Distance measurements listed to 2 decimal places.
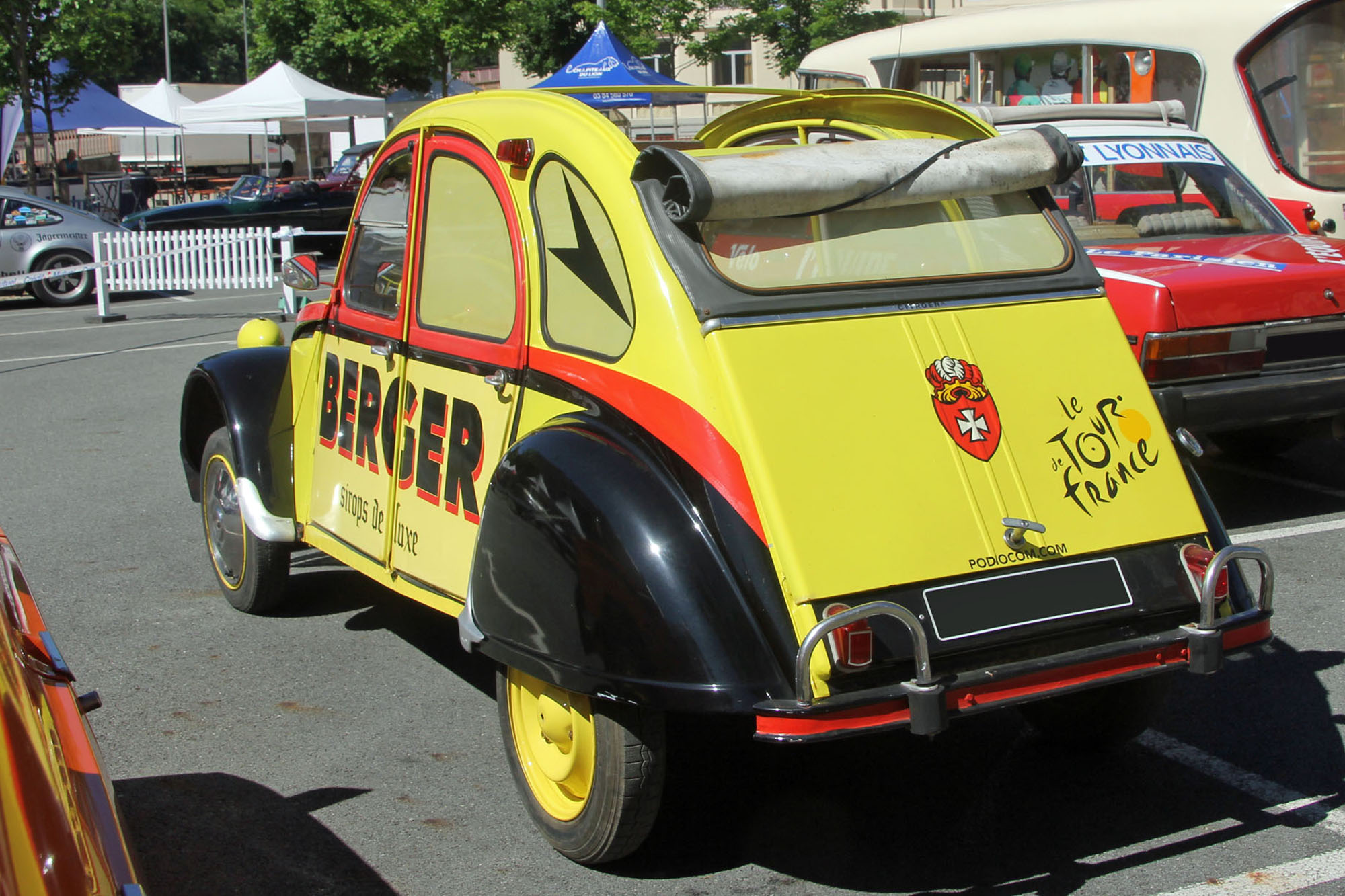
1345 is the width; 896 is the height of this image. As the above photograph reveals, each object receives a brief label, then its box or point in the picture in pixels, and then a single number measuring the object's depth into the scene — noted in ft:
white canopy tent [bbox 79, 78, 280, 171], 109.72
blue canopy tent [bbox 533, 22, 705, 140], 64.49
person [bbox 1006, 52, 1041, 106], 43.06
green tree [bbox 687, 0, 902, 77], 85.97
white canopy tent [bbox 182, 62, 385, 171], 90.89
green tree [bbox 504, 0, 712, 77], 90.63
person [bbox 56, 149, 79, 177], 138.31
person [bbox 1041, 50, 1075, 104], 41.47
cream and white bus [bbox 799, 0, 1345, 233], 36.70
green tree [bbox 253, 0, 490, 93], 107.34
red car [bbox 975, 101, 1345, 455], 20.63
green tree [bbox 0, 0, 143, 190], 85.56
